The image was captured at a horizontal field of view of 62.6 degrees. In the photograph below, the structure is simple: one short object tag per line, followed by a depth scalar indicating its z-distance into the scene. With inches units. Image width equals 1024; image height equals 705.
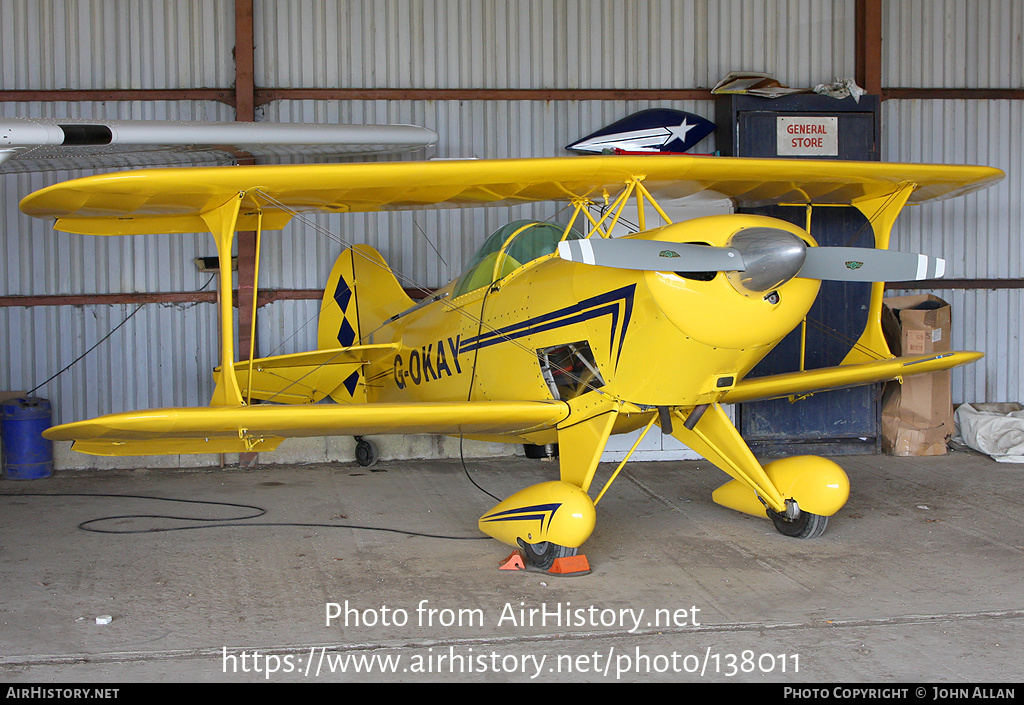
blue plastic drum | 281.7
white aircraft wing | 193.2
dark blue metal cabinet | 303.9
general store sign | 303.6
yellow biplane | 158.1
